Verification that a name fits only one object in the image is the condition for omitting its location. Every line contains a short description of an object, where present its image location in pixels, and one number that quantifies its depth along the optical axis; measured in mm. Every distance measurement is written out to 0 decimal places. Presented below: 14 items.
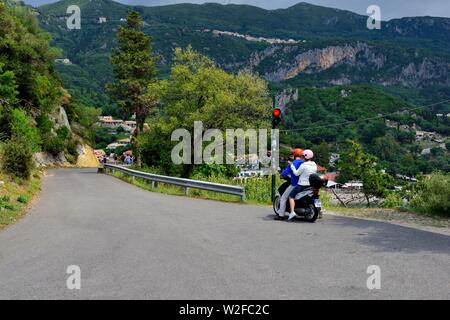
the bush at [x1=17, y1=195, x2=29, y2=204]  15742
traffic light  15945
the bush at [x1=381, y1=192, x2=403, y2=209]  19625
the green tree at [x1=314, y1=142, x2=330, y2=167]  102025
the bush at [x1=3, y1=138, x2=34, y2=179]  20000
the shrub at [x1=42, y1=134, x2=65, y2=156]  64000
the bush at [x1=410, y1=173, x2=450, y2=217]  12961
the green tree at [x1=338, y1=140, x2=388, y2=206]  40984
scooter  11539
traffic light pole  16188
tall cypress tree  49156
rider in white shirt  11555
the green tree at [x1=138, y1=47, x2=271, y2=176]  34781
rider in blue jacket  11816
